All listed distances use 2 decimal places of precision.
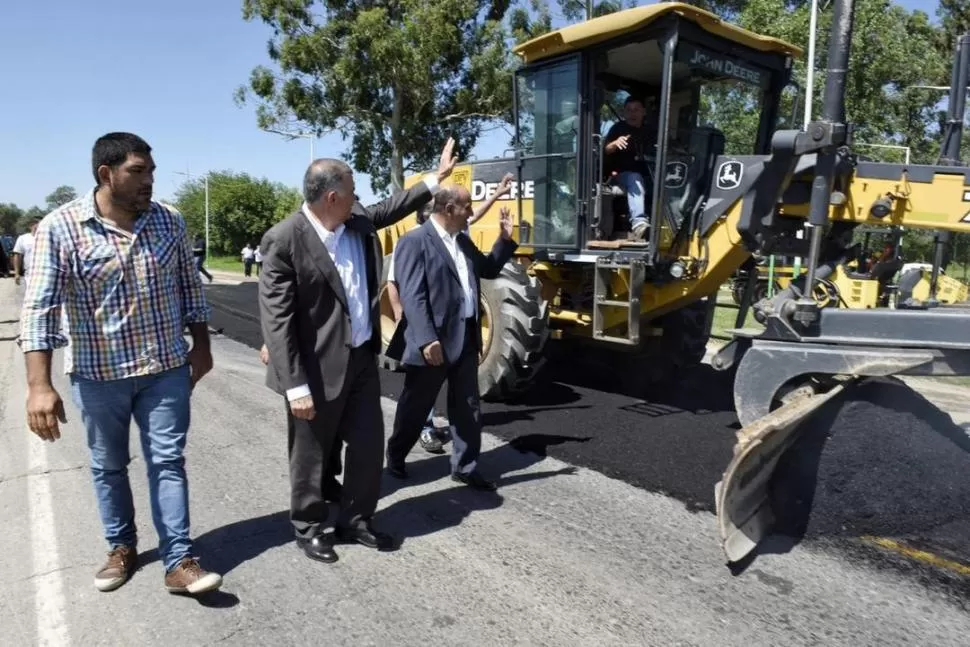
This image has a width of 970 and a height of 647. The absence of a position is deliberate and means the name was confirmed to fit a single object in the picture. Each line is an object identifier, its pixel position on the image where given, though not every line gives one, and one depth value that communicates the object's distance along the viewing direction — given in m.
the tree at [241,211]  49.53
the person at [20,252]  12.06
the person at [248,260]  29.70
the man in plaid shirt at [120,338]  2.98
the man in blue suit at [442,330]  4.34
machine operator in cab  6.27
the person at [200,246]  22.16
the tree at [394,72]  20.89
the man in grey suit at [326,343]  3.38
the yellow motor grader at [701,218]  3.79
